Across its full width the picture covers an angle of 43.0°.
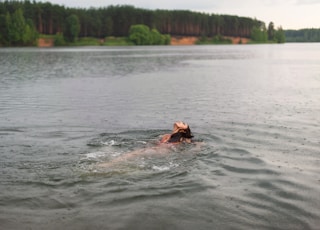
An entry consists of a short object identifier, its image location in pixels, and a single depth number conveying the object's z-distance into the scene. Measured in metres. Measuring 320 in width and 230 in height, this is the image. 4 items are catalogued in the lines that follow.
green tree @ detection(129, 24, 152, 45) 192.25
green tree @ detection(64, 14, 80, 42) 174.62
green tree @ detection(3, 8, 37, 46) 148.75
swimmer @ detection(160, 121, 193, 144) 13.06
